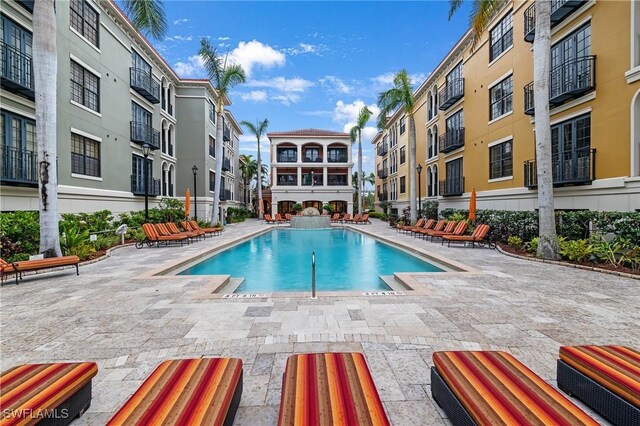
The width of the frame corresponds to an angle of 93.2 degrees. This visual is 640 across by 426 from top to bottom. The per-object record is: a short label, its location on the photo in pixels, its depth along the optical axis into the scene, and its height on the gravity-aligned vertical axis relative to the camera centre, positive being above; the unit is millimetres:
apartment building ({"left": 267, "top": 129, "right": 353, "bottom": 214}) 42625 +5902
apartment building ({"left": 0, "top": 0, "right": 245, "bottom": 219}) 11680 +5470
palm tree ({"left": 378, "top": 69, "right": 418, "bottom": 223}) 22703 +8496
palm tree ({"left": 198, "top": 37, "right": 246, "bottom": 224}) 22281 +10252
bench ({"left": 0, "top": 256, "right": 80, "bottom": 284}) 7160 -1327
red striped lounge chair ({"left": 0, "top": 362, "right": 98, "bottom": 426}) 2174 -1415
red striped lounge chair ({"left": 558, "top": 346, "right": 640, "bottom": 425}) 2402 -1485
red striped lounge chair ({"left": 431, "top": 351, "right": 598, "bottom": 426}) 2066 -1411
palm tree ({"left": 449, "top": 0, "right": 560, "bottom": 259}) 10070 +2469
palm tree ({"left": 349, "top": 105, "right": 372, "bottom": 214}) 35888 +10185
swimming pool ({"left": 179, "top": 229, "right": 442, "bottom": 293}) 8898 -2079
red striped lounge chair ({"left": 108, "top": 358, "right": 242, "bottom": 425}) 2047 -1404
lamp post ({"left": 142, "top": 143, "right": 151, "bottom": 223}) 16550 +1146
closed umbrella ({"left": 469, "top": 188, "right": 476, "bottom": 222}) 15812 +120
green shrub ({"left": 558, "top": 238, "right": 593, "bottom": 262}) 9328 -1313
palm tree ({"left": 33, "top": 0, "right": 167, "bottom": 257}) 9250 +2970
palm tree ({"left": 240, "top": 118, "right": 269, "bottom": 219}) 41281 +11446
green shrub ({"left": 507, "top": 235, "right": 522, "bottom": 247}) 12570 -1342
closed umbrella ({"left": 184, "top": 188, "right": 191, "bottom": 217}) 19859 +425
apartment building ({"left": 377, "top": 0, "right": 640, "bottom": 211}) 10266 +4527
